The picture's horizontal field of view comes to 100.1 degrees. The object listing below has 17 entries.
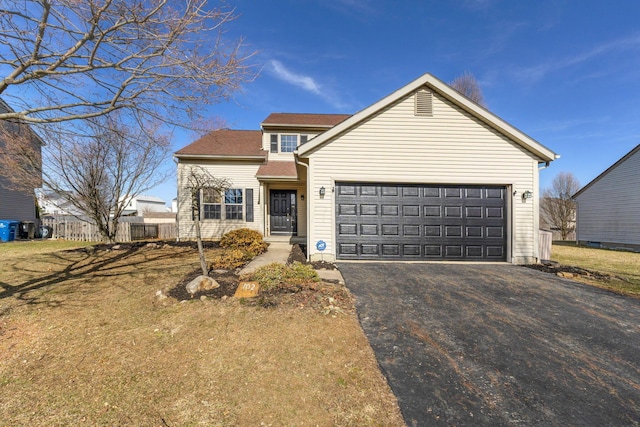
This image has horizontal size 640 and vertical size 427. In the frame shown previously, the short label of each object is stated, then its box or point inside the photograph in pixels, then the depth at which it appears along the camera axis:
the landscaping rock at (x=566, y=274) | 6.73
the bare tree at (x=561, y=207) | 24.80
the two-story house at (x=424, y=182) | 7.96
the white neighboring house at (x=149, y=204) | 48.94
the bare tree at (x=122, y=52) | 3.90
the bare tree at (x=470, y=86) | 18.64
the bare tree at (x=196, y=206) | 5.62
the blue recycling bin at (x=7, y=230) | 13.91
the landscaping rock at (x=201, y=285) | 4.98
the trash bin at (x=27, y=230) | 14.82
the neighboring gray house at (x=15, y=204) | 15.69
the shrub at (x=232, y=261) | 6.89
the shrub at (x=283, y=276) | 5.08
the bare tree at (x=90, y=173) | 11.16
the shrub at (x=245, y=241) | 9.16
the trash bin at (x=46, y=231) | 15.22
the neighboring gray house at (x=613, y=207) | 14.61
